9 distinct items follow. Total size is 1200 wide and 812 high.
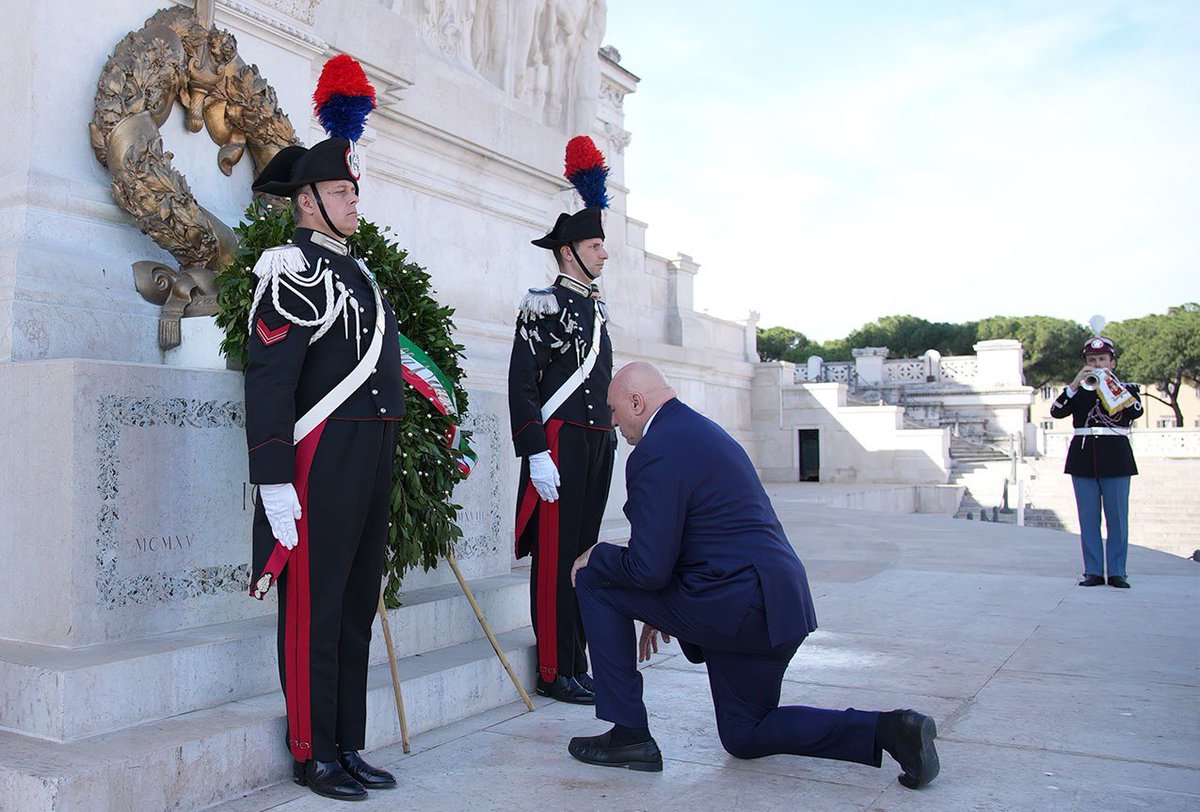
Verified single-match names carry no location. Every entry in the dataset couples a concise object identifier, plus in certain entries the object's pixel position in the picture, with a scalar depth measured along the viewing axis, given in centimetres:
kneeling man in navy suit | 333
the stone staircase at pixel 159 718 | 288
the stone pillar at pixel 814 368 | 3028
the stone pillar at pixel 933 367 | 3006
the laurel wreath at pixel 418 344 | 388
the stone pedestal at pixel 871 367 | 3177
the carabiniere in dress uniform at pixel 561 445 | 445
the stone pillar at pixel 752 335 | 2428
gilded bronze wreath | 438
